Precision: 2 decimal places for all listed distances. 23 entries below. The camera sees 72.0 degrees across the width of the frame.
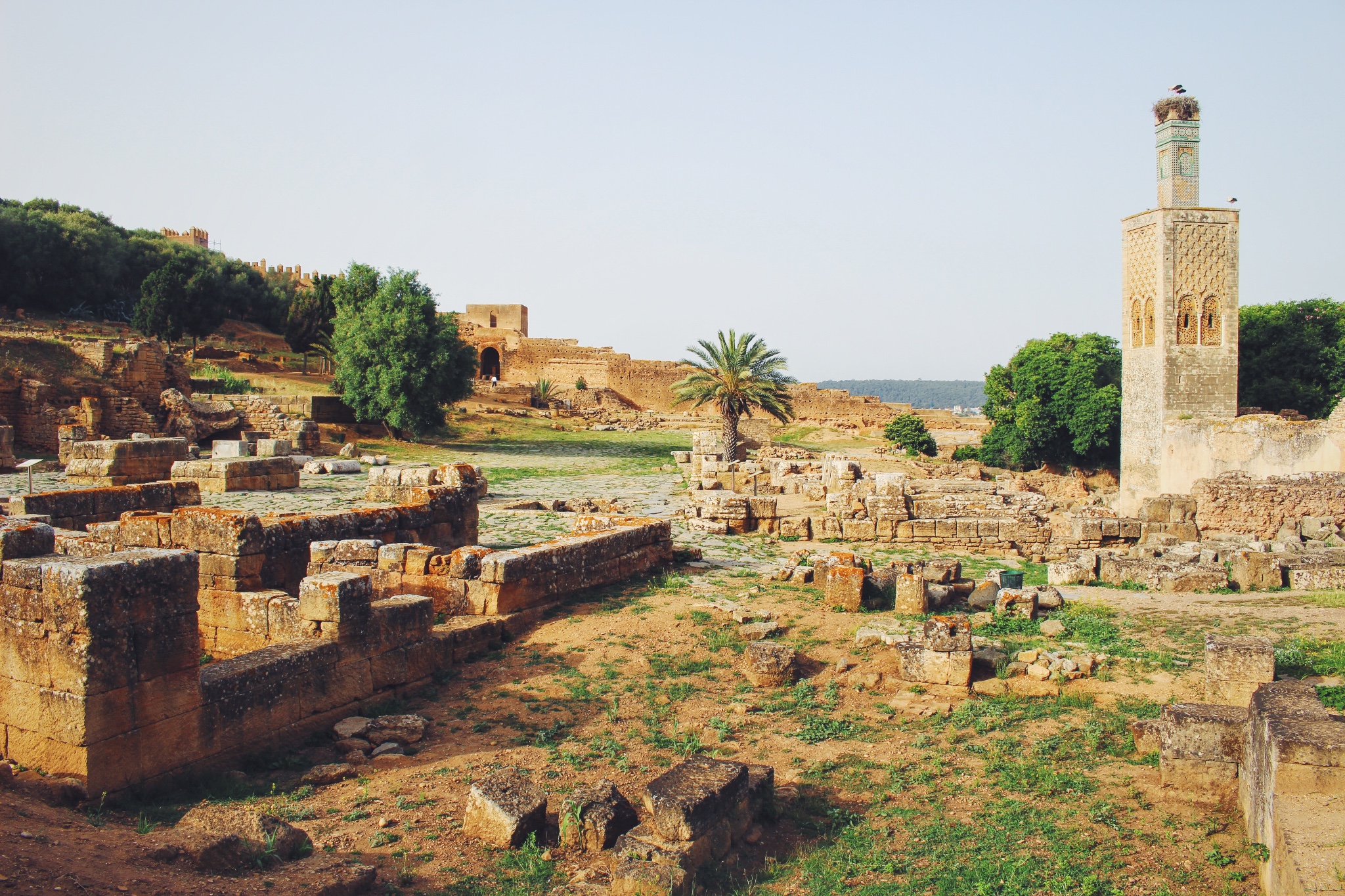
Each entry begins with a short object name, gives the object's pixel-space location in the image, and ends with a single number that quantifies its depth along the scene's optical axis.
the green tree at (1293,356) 33.12
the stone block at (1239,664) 7.05
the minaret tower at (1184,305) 27.08
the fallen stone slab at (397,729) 6.72
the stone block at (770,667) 8.19
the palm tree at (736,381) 30.31
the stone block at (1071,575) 12.23
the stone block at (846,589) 10.39
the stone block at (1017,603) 10.04
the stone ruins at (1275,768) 4.21
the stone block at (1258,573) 11.48
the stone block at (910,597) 10.24
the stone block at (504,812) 5.16
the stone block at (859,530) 15.99
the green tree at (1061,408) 36.59
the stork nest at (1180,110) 28.53
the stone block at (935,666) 7.94
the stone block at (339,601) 7.20
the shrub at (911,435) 39.12
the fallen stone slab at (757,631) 9.23
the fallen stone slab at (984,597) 10.66
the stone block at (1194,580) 11.52
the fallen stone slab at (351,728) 6.71
